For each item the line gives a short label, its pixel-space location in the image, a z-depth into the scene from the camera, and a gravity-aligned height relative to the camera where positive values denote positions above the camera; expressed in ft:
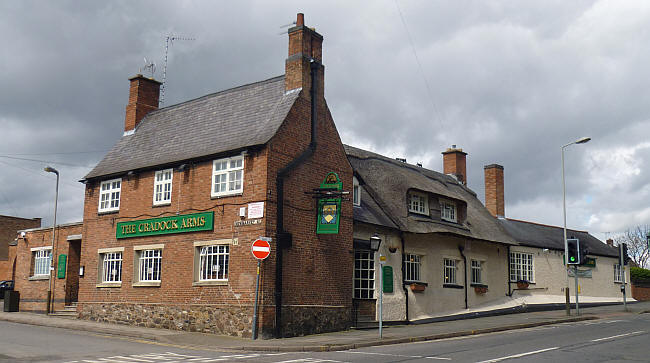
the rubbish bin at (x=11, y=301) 99.40 -5.37
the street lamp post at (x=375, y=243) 64.64 +3.17
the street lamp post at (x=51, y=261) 94.59 +1.18
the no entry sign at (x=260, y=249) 62.90 +2.30
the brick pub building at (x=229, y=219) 67.15 +6.20
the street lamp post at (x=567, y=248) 86.87 +3.97
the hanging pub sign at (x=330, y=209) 69.36 +7.22
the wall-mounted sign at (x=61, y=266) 96.43 +0.39
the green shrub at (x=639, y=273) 151.87 +1.01
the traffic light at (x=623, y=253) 96.62 +3.78
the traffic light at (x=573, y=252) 84.99 +3.35
